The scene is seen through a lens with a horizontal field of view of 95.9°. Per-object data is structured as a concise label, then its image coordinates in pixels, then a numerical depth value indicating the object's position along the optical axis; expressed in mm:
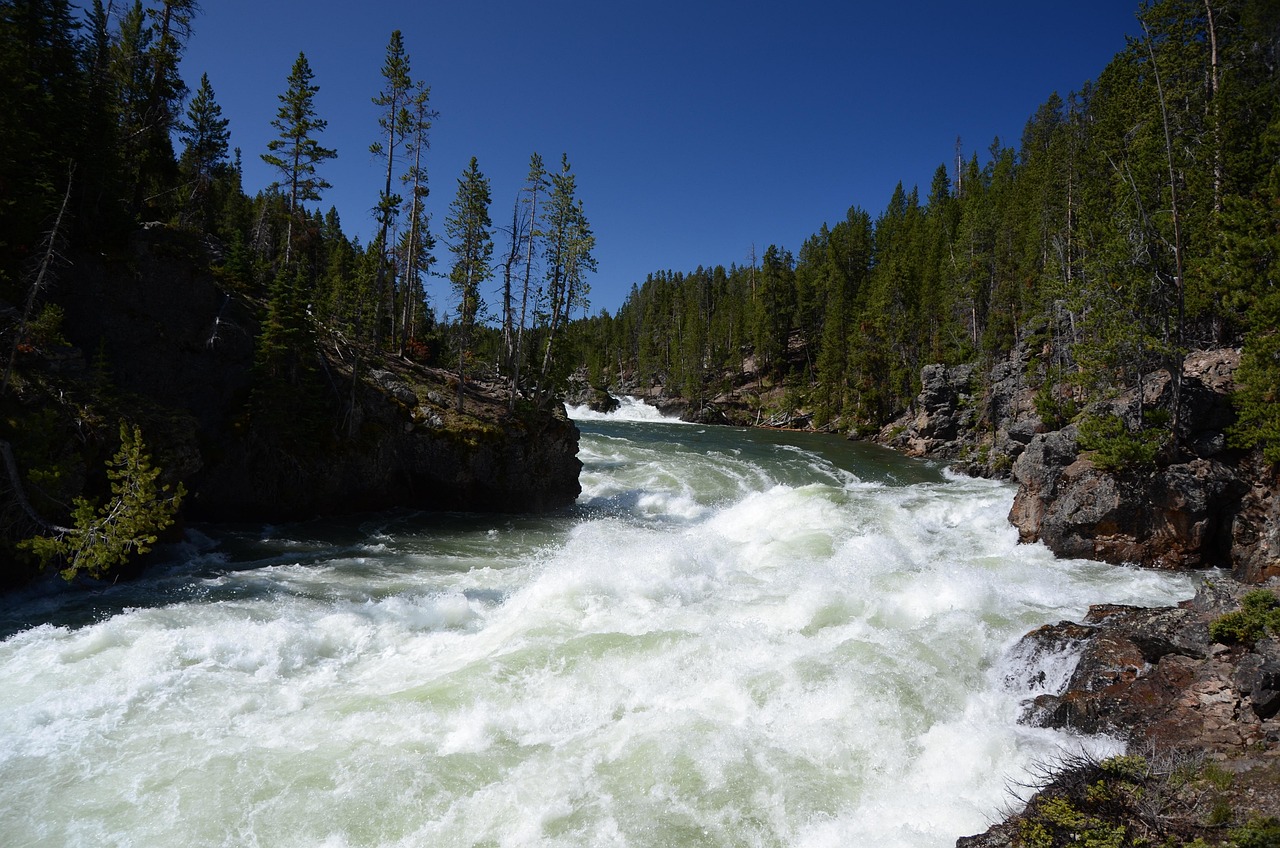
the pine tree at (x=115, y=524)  9453
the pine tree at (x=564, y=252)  24375
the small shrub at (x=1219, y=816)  4863
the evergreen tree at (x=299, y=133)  26750
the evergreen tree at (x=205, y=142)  31681
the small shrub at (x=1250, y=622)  7484
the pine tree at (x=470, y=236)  24922
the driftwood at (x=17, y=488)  9859
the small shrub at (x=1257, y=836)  4297
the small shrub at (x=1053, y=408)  24703
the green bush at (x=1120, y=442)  14781
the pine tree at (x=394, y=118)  25891
